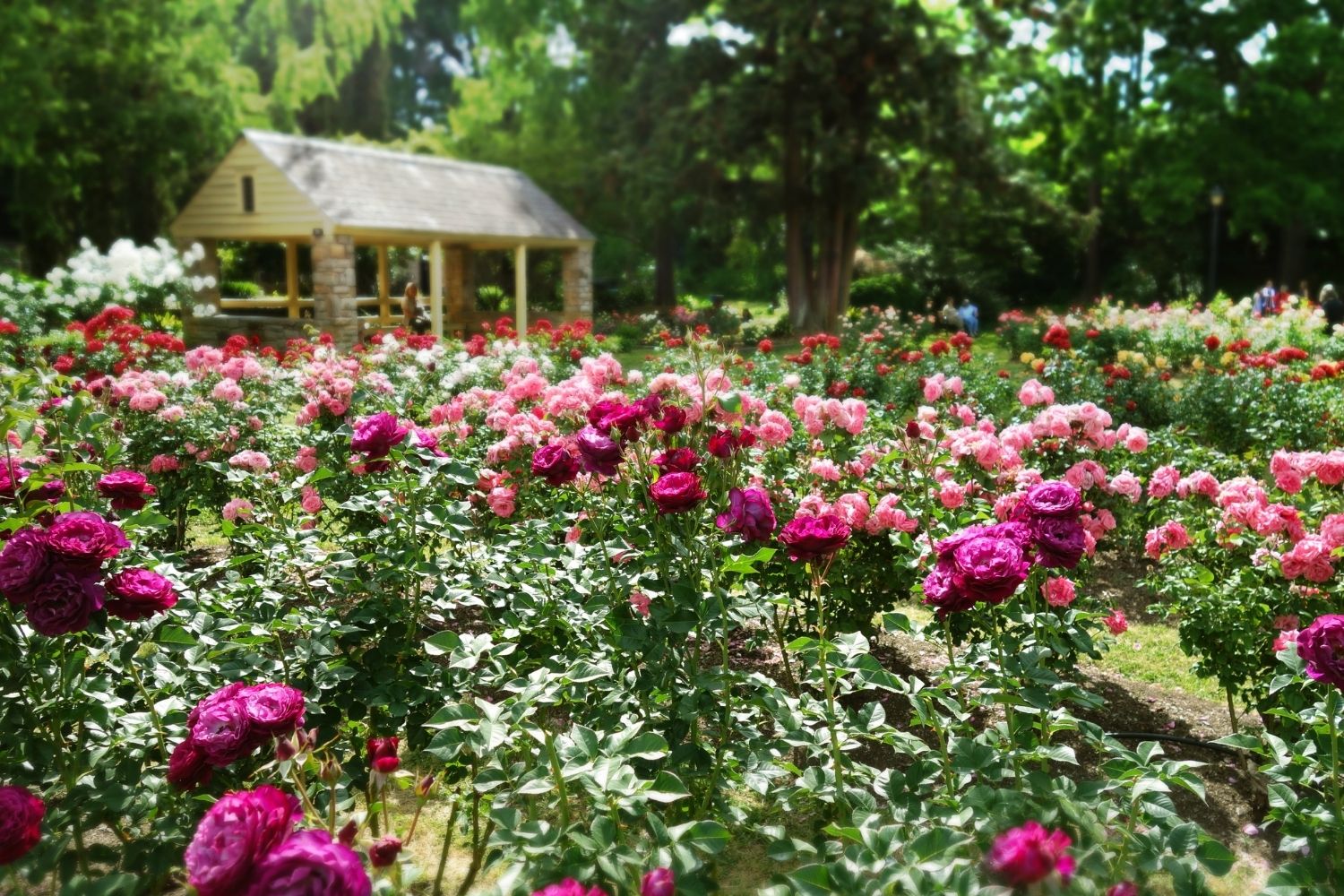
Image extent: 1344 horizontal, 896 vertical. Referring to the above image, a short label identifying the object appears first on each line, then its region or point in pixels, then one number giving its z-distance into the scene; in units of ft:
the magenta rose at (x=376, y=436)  9.72
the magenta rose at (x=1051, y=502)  7.56
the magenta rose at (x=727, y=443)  9.03
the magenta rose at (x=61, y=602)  6.72
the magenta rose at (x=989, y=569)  6.76
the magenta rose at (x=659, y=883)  4.64
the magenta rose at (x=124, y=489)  9.47
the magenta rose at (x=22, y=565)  6.60
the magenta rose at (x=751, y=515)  8.57
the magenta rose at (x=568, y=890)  4.14
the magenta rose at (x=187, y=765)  6.02
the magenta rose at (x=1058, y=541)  7.50
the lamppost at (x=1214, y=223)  75.15
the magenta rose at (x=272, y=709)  5.84
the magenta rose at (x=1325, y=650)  6.39
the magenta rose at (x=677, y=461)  8.50
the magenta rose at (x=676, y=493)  7.75
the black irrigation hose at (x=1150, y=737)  11.94
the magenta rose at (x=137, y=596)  7.33
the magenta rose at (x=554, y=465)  9.26
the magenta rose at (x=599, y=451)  8.57
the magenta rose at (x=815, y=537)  7.69
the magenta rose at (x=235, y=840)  4.12
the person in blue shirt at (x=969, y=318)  75.25
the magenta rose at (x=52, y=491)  8.75
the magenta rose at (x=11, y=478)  8.58
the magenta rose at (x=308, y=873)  4.00
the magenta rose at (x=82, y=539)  6.69
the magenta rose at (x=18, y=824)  5.24
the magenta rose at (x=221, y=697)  5.99
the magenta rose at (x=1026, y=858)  3.46
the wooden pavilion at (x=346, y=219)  57.31
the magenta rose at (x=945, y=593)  7.02
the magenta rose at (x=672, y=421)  8.86
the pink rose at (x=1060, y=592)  9.96
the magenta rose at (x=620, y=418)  8.55
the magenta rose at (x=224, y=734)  5.80
